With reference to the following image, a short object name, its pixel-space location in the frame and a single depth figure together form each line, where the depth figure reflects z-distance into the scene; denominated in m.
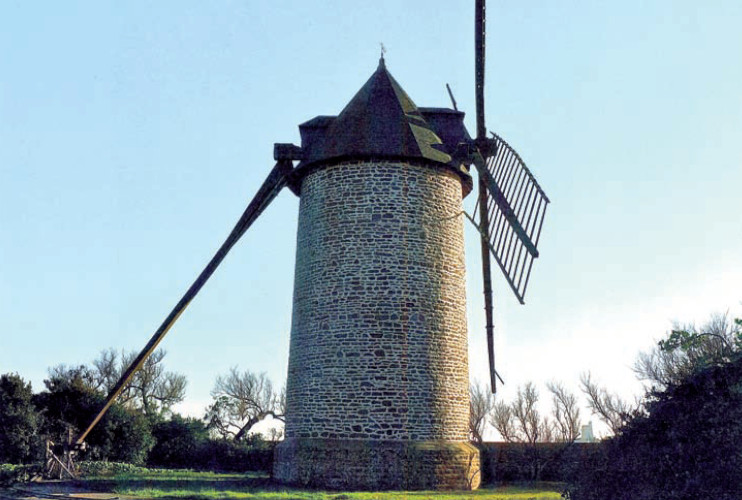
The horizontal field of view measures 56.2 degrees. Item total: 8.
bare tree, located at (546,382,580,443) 34.62
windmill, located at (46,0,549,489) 12.73
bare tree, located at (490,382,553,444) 33.72
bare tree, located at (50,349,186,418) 36.28
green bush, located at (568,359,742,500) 6.18
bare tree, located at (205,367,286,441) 36.00
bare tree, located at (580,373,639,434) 31.58
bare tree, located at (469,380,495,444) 38.66
